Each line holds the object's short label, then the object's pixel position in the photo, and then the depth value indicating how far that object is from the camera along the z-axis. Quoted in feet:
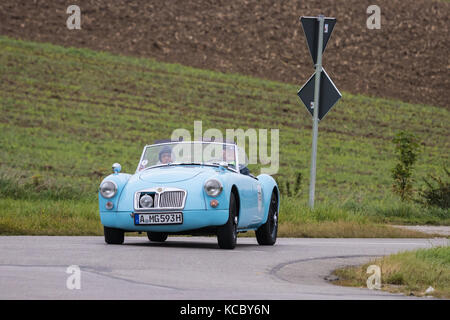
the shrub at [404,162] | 86.38
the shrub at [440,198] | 79.97
